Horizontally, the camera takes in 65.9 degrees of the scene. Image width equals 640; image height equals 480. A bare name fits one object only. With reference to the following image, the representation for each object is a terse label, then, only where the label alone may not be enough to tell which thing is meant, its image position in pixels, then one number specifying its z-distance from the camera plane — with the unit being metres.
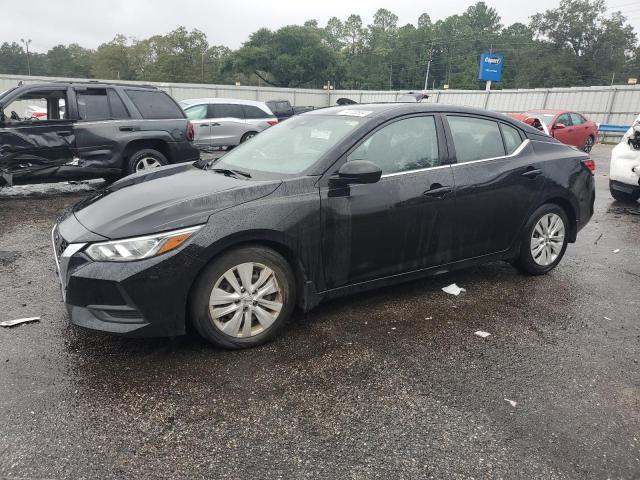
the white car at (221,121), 14.67
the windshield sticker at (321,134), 3.87
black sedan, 2.97
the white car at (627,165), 8.10
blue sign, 41.19
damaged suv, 7.52
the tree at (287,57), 80.50
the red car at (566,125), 15.33
